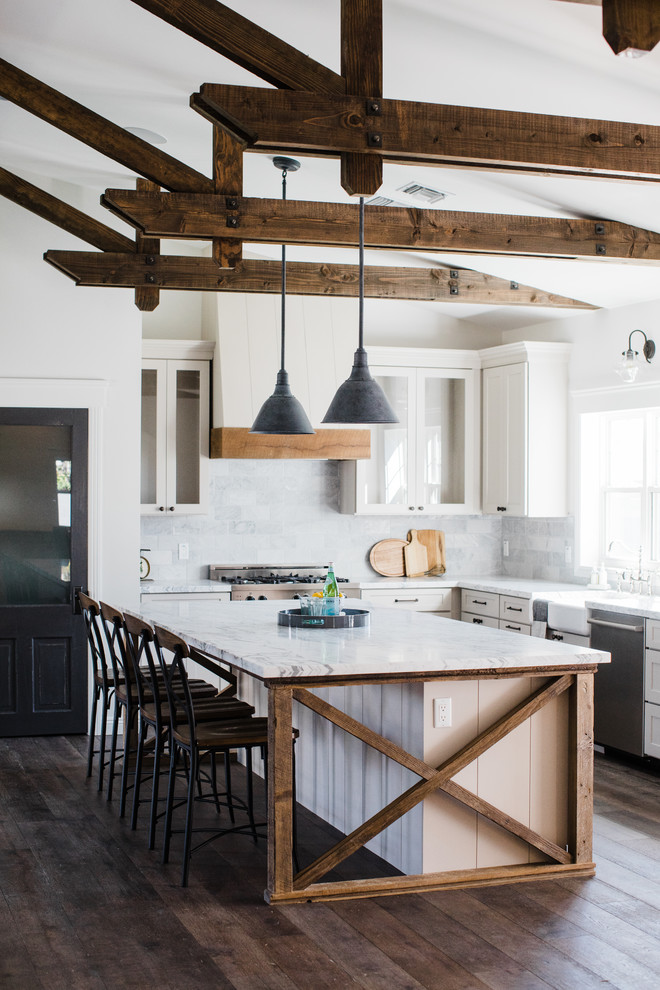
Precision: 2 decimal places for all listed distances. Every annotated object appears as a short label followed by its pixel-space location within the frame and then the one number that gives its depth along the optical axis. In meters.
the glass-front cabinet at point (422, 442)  7.85
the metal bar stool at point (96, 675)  5.39
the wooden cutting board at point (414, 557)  8.13
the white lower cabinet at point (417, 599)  7.59
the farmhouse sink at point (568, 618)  6.24
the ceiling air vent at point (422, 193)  5.70
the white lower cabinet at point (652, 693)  5.64
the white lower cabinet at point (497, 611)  6.89
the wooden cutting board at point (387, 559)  8.12
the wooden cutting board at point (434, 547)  8.23
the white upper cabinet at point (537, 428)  7.50
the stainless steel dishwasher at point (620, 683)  5.77
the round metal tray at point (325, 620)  4.82
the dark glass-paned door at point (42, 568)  6.63
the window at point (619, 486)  6.89
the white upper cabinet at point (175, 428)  7.36
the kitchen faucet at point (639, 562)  6.60
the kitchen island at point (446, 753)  3.83
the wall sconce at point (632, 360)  6.52
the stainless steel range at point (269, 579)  7.22
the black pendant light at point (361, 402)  4.44
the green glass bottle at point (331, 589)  5.00
